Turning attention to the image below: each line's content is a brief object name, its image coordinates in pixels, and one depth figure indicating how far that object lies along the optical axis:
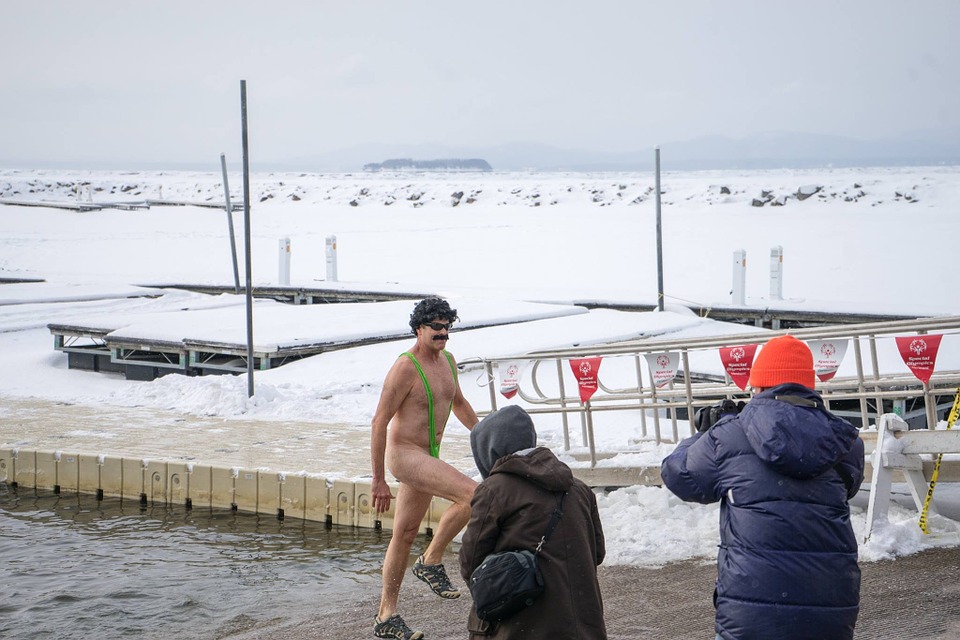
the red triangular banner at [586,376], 8.00
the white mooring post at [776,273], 20.56
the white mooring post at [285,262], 24.75
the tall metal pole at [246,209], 11.66
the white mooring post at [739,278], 20.05
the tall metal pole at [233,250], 22.61
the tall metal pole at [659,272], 19.41
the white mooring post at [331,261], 25.68
